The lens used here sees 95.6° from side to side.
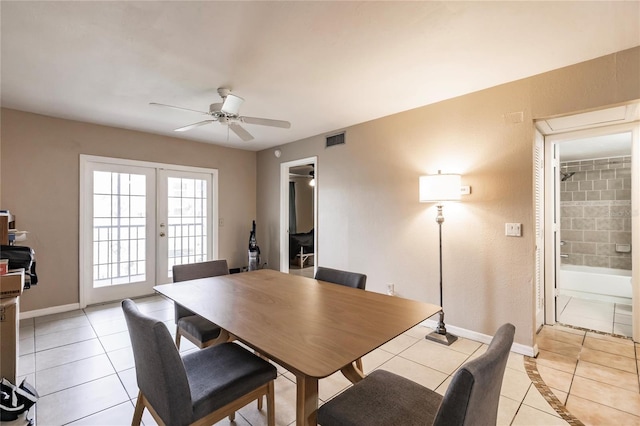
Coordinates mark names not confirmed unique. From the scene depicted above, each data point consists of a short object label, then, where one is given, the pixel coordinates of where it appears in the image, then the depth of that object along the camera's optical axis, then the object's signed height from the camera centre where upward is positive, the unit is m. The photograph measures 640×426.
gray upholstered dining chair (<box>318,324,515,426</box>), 0.81 -0.79
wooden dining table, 1.14 -0.54
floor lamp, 2.70 +0.19
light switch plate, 2.60 -0.14
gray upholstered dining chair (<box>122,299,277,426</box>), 1.16 -0.79
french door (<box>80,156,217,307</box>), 3.90 -0.14
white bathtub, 4.09 -1.03
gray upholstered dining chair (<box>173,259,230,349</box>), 2.04 -0.80
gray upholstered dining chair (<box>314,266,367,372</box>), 2.23 -0.51
